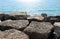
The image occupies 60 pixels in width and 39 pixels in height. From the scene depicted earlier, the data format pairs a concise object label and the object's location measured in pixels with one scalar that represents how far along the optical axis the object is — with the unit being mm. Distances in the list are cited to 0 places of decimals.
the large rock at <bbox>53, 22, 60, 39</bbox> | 1362
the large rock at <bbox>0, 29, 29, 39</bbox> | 1296
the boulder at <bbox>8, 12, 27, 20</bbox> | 2011
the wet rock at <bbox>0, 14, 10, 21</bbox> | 2072
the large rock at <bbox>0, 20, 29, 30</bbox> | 1544
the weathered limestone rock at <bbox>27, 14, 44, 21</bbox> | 1861
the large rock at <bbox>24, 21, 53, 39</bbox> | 1347
